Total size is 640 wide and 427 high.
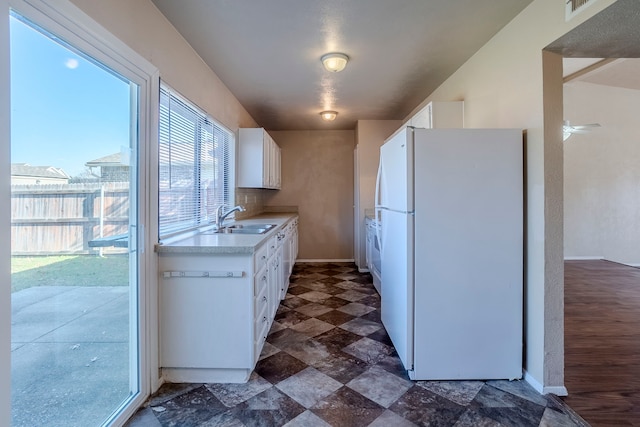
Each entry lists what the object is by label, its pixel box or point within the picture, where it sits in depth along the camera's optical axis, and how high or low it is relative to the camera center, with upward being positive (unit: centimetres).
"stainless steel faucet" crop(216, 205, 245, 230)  303 -3
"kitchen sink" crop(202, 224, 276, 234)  324 -15
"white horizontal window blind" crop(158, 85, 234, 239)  232 +44
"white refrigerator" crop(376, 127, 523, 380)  207 -25
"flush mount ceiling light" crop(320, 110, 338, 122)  447 +143
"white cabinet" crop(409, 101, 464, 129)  293 +94
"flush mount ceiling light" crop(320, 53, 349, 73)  266 +132
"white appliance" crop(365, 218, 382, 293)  385 -54
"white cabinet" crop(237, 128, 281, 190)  406 +74
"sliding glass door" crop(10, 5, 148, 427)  118 -10
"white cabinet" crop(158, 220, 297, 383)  202 -63
